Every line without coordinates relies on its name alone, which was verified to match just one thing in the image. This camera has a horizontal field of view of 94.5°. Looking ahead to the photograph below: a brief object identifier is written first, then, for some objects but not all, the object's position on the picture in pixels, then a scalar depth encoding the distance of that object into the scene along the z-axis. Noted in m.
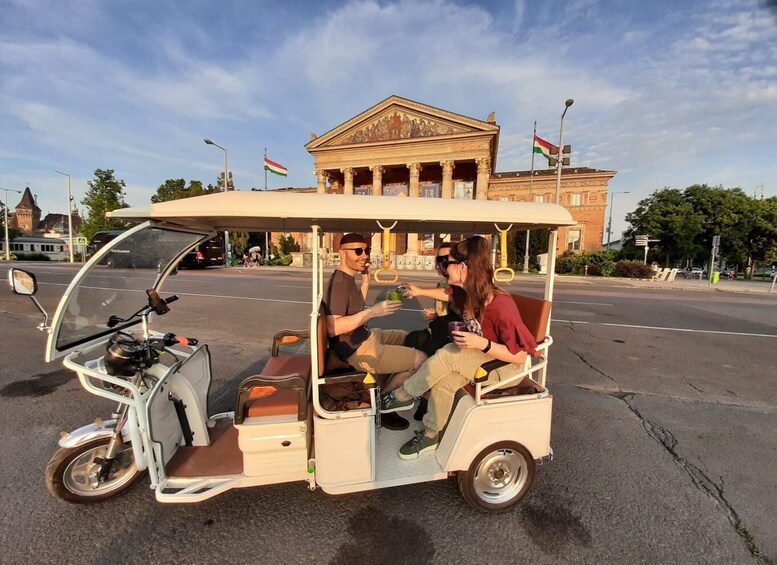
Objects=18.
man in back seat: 2.68
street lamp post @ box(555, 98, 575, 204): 20.63
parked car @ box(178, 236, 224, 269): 22.75
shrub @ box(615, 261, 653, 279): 25.78
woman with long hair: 2.46
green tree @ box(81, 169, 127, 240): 34.59
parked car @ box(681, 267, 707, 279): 34.78
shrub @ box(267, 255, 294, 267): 35.78
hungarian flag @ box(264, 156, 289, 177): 28.77
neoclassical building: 33.97
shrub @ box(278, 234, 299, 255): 38.81
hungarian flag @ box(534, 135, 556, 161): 23.17
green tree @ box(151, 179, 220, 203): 38.86
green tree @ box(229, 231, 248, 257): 35.42
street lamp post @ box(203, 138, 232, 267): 27.44
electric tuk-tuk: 2.20
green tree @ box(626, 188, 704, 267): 36.28
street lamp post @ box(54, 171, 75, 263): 35.00
